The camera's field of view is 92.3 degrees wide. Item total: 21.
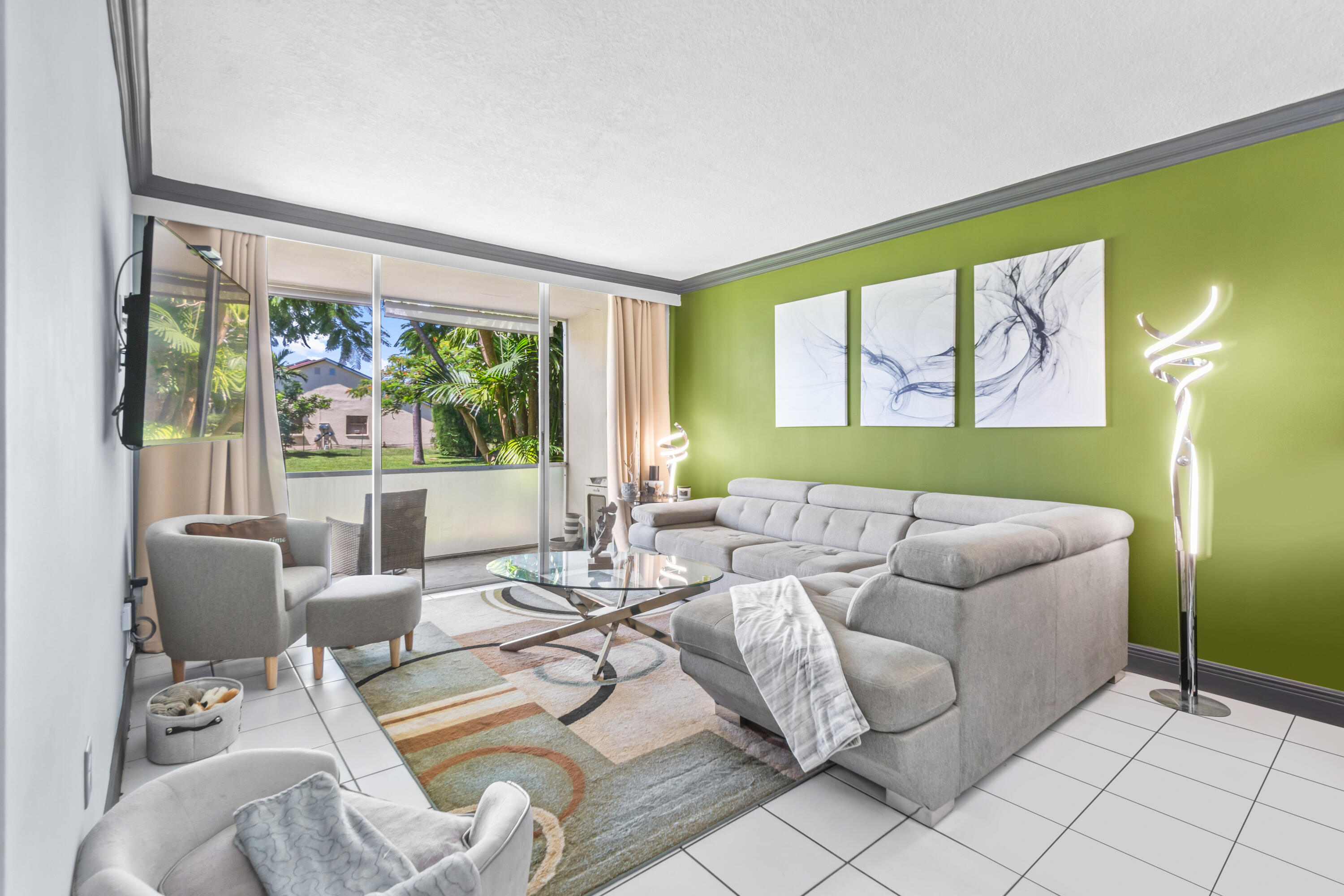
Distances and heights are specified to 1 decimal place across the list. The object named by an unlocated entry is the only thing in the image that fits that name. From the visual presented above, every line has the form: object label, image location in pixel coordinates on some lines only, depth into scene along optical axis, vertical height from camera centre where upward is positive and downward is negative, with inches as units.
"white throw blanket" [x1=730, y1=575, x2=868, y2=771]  75.8 -29.0
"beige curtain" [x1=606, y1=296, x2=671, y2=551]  223.5 +20.2
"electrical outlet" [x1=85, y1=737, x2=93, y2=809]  57.2 -28.6
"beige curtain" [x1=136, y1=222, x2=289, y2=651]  142.9 -2.6
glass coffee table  124.8 -26.5
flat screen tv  75.7 +14.6
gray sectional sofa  76.0 -26.5
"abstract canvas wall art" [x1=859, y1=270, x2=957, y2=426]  160.7 +24.4
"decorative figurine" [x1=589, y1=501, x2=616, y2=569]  144.4 -21.3
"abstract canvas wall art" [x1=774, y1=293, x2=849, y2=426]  186.5 +24.9
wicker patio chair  175.6 -23.3
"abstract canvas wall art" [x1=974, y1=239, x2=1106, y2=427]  135.0 +23.1
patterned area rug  76.5 -44.7
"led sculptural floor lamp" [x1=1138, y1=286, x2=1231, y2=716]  110.3 -12.2
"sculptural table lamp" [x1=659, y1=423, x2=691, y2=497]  229.8 -2.0
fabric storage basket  92.7 -41.3
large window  167.5 +16.6
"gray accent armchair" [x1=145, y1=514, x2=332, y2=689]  110.4 -25.4
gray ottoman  121.0 -31.5
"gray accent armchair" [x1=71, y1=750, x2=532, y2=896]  43.8 -28.3
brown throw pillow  122.6 -15.9
